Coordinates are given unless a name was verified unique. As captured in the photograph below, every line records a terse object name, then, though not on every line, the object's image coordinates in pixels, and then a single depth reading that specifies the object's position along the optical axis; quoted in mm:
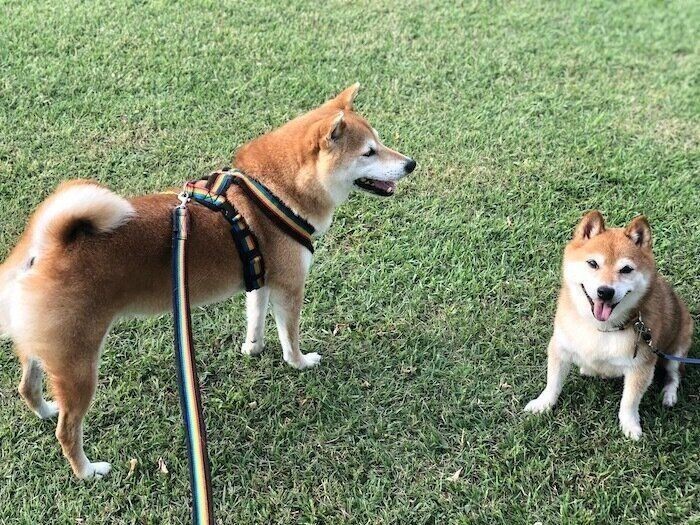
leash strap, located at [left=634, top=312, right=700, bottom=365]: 2754
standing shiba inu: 2236
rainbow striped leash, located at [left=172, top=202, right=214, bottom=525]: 1562
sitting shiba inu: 2689
